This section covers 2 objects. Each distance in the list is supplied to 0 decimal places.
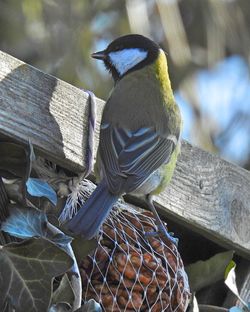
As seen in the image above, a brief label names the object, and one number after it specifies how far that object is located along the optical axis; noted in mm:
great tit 4738
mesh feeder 4617
